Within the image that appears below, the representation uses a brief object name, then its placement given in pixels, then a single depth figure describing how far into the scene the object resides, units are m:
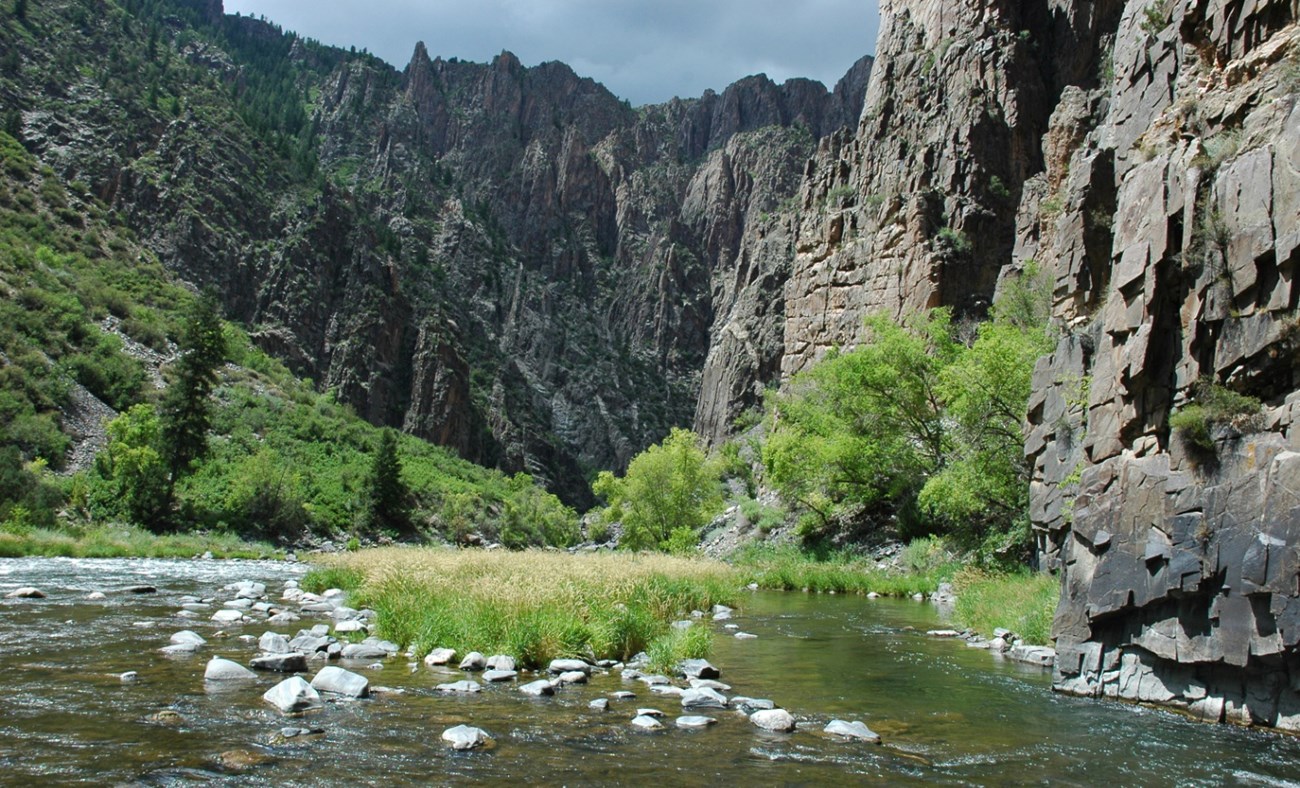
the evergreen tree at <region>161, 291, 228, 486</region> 50.53
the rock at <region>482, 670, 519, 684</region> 12.12
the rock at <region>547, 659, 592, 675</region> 12.94
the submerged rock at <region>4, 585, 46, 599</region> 19.33
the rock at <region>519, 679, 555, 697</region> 11.38
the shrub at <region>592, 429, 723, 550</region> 60.50
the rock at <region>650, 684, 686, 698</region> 11.72
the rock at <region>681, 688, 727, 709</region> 11.02
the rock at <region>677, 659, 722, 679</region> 13.12
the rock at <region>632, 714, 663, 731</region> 9.77
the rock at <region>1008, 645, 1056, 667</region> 15.73
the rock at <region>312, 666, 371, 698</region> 10.61
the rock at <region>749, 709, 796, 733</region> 9.90
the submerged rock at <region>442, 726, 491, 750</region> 8.59
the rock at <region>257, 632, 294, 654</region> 12.62
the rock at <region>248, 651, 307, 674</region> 11.74
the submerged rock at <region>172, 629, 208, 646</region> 13.40
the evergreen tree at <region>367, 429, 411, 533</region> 66.88
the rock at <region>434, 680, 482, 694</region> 11.27
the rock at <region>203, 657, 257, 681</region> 10.91
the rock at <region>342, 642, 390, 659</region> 13.44
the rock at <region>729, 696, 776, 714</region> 10.90
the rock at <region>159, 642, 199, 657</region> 12.76
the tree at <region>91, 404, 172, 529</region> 45.28
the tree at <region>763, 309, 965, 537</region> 39.94
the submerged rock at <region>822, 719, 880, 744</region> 9.67
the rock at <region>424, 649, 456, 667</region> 13.12
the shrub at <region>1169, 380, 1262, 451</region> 11.09
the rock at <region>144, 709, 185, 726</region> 8.75
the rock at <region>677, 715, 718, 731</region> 9.86
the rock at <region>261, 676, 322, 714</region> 9.70
